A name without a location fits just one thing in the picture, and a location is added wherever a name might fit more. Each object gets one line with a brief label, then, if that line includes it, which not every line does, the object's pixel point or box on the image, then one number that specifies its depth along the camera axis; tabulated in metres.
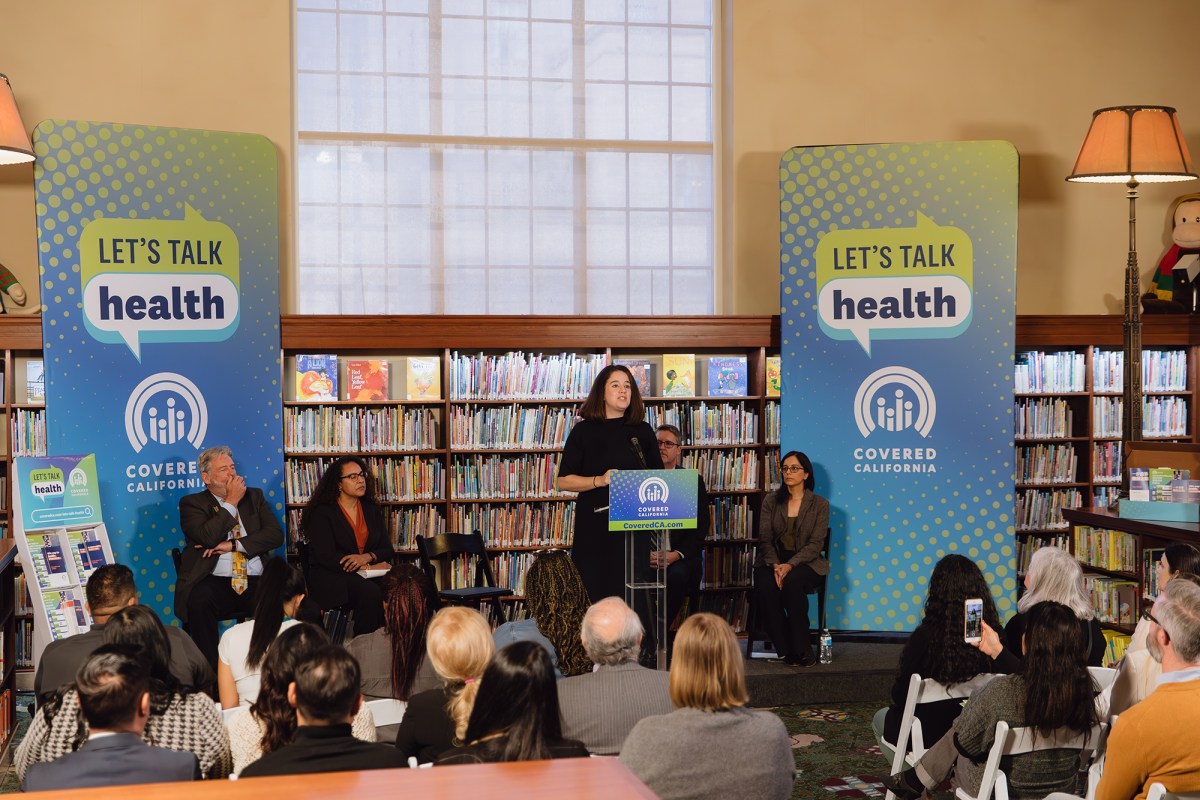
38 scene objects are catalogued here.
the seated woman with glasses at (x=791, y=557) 6.93
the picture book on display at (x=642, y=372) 7.85
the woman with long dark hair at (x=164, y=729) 3.29
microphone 6.11
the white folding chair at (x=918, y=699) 4.14
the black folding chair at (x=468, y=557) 7.22
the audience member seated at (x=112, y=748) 2.72
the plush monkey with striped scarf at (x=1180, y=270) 8.52
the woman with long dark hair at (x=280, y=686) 3.16
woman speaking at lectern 6.26
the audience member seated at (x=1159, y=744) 2.96
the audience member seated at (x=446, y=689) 3.37
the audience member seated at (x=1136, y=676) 3.73
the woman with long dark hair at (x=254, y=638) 4.17
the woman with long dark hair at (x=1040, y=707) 3.52
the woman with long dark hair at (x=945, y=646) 4.16
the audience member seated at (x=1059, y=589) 4.49
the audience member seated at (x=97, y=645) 4.28
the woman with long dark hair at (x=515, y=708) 2.86
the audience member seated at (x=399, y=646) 4.14
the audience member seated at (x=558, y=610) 4.32
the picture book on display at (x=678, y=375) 7.88
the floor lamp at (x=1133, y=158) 7.25
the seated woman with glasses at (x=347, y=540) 6.90
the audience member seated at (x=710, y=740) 2.97
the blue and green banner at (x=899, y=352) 7.33
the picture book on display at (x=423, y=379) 7.63
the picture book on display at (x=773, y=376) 7.89
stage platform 6.65
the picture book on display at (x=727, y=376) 7.94
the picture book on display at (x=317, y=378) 7.50
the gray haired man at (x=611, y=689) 3.42
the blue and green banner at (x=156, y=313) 6.71
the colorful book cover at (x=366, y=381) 7.61
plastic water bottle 7.03
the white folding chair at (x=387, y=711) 4.09
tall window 8.23
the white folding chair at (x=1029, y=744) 3.58
